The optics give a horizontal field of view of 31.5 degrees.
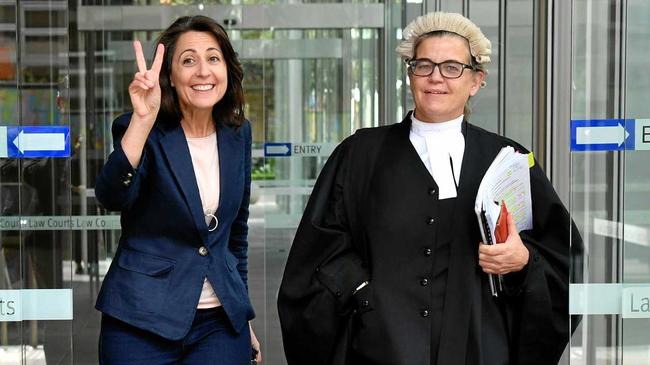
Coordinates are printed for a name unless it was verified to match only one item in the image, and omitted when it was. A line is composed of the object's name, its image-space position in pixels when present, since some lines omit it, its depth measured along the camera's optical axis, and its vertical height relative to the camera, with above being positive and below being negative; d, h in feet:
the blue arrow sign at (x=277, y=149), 24.91 -0.35
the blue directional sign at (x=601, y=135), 12.95 -0.04
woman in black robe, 9.55 -1.00
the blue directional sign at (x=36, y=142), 13.69 -0.10
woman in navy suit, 10.57 -0.72
